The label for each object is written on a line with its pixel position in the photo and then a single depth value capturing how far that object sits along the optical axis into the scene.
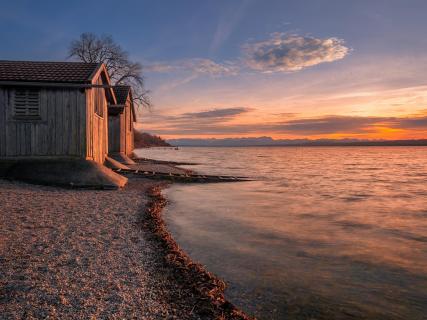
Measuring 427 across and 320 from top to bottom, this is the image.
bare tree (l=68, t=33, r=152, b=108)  43.56
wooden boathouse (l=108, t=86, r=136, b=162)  27.76
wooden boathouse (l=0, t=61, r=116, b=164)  15.41
